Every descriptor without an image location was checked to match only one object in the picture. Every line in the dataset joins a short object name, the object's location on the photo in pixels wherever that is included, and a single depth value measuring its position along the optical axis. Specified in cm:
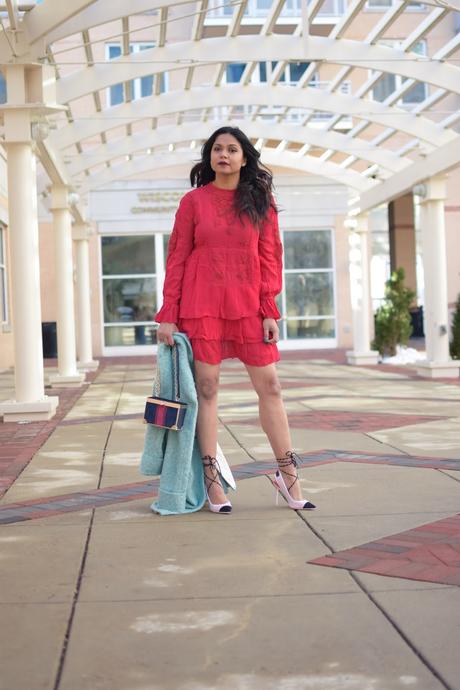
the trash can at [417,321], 3622
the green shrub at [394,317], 2141
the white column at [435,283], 1669
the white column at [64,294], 1606
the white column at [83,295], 2148
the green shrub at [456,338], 1909
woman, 514
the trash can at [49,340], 2892
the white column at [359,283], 2178
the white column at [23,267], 1056
